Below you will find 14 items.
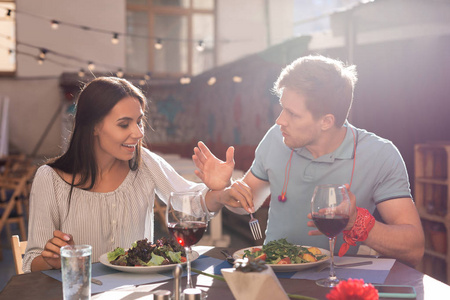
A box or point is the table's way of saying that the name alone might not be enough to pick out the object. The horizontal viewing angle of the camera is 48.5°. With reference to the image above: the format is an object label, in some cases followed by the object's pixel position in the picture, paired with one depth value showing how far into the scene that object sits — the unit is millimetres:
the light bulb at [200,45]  7762
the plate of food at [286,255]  1453
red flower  952
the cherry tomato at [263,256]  1454
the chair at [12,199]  5078
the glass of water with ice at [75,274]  1153
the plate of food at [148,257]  1477
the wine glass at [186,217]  1297
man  1934
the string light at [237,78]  7007
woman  2039
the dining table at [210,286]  1281
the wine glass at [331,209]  1339
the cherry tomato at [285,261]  1485
